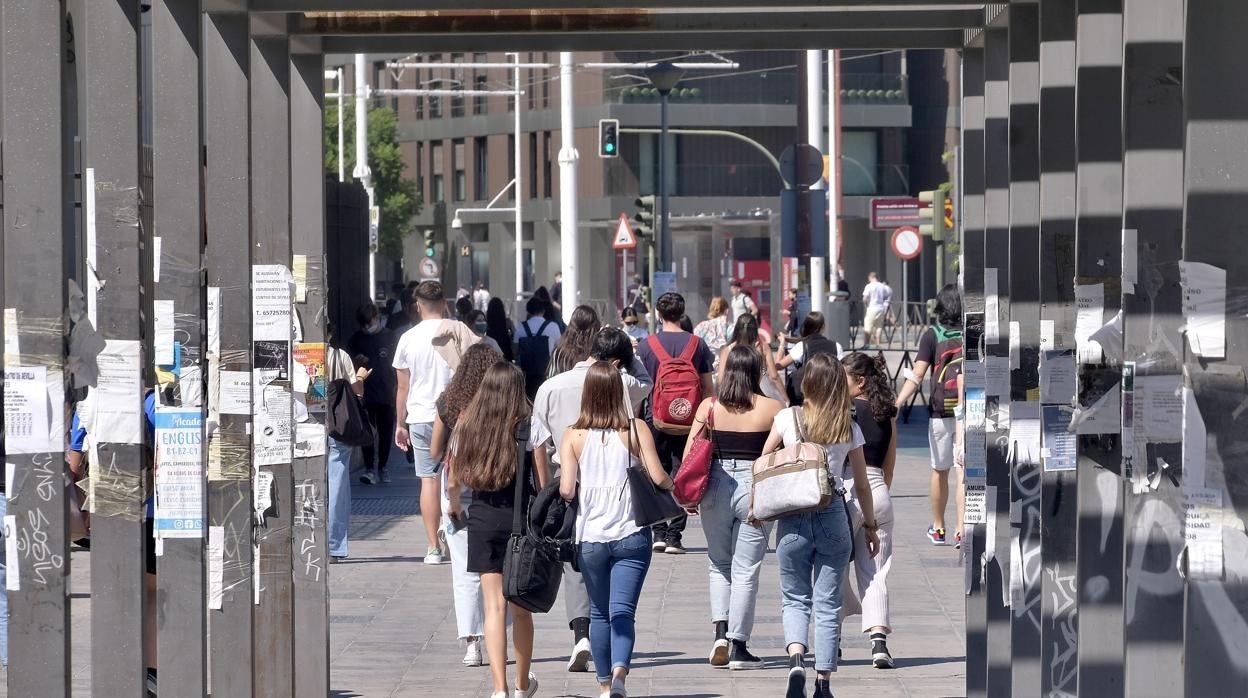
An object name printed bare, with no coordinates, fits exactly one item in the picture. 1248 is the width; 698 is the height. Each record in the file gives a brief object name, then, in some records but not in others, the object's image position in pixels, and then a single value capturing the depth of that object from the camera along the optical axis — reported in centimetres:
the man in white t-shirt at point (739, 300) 5934
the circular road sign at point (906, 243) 6866
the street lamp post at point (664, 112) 5119
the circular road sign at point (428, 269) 9900
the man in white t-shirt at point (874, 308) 7879
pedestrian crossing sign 6481
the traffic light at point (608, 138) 6300
